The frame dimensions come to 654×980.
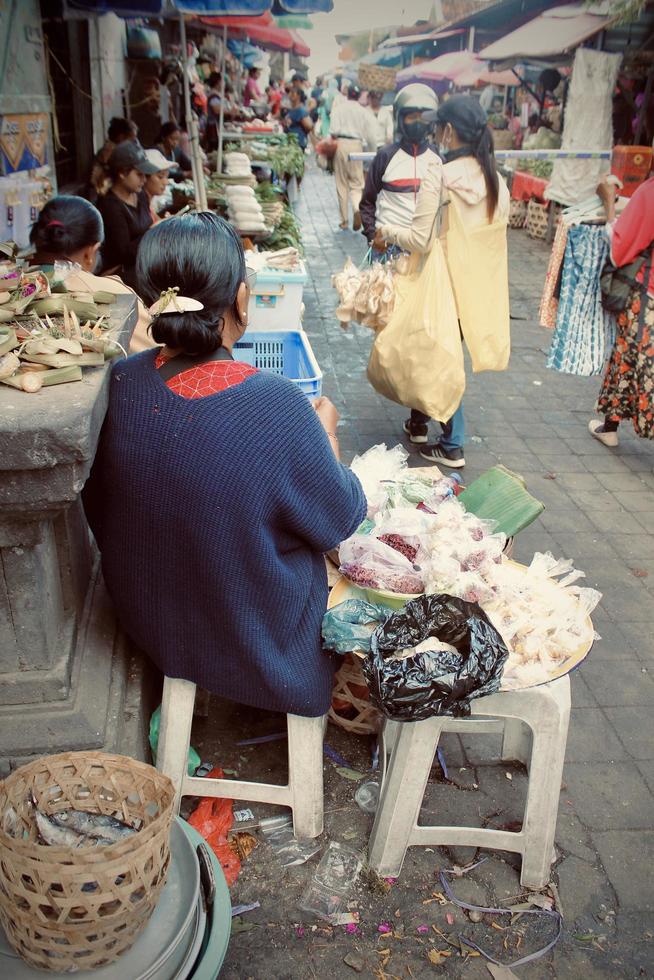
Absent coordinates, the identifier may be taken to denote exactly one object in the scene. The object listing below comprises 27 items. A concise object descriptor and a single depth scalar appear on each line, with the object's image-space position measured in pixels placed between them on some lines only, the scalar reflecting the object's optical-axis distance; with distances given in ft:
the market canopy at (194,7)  19.04
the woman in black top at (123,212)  17.71
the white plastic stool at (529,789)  7.58
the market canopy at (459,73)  62.44
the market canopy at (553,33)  42.65
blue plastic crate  13.74
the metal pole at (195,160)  20.36
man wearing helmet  16.97
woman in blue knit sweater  6.79
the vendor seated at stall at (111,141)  23.36
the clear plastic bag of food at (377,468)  10.14
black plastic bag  7.00
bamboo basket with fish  5.29
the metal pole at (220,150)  28.30
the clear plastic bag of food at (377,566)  8.61
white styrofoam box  14.69
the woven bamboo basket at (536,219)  41.65
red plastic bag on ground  8.14
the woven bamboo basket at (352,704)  9.03
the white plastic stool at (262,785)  7.95
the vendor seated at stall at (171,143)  32.73
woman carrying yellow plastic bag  14.44
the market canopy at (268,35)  38.93
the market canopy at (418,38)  71.98
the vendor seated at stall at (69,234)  11.95
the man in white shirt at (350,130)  41.50
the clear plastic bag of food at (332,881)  7.77
